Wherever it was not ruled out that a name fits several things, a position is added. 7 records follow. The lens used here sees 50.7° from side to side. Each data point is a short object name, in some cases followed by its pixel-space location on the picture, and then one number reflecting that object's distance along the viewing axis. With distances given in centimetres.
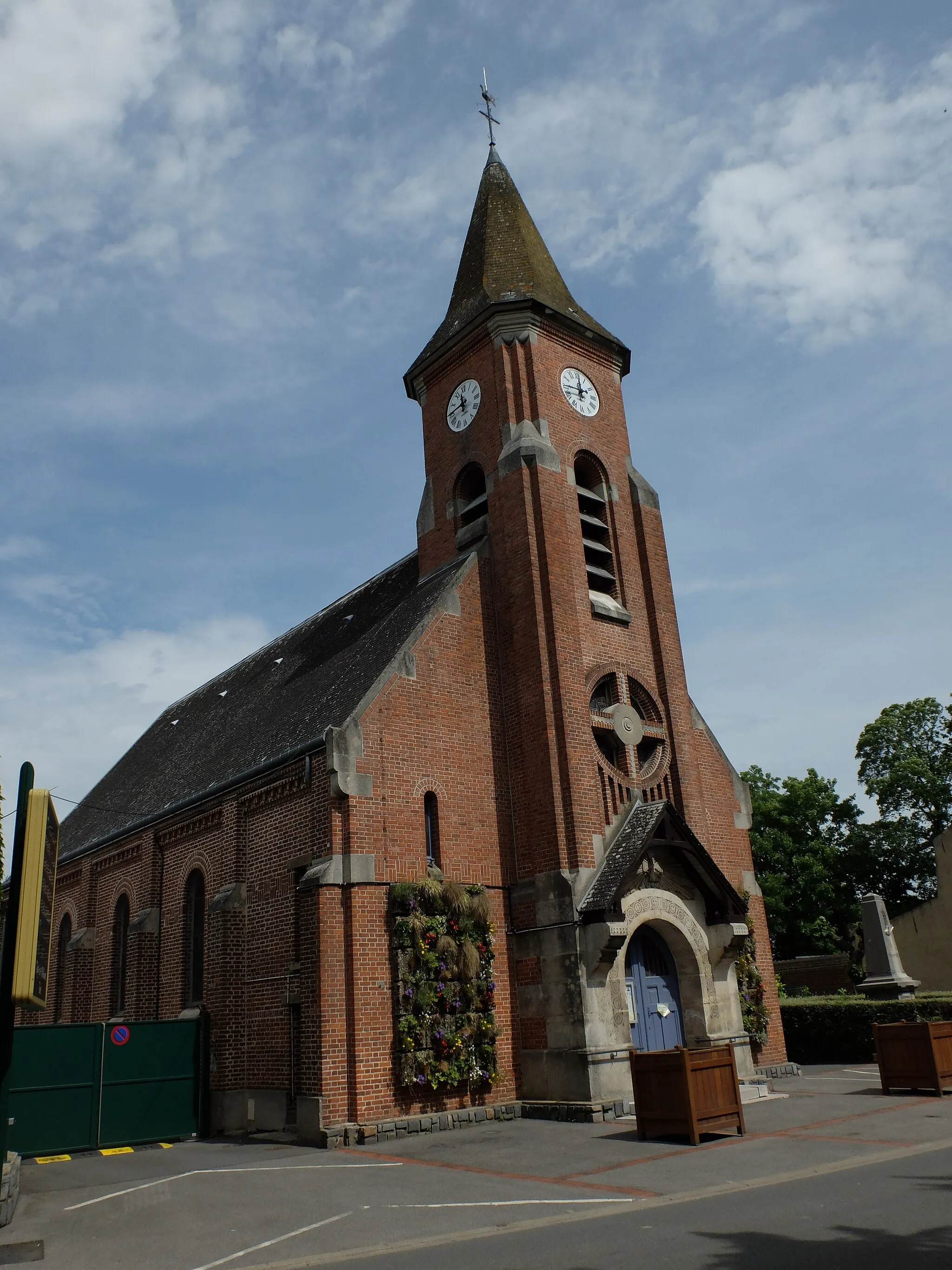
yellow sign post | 899
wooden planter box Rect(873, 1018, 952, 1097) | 1480
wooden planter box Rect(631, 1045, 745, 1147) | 1209
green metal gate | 1588
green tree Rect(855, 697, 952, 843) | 4219
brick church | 1530
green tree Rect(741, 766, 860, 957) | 4141
